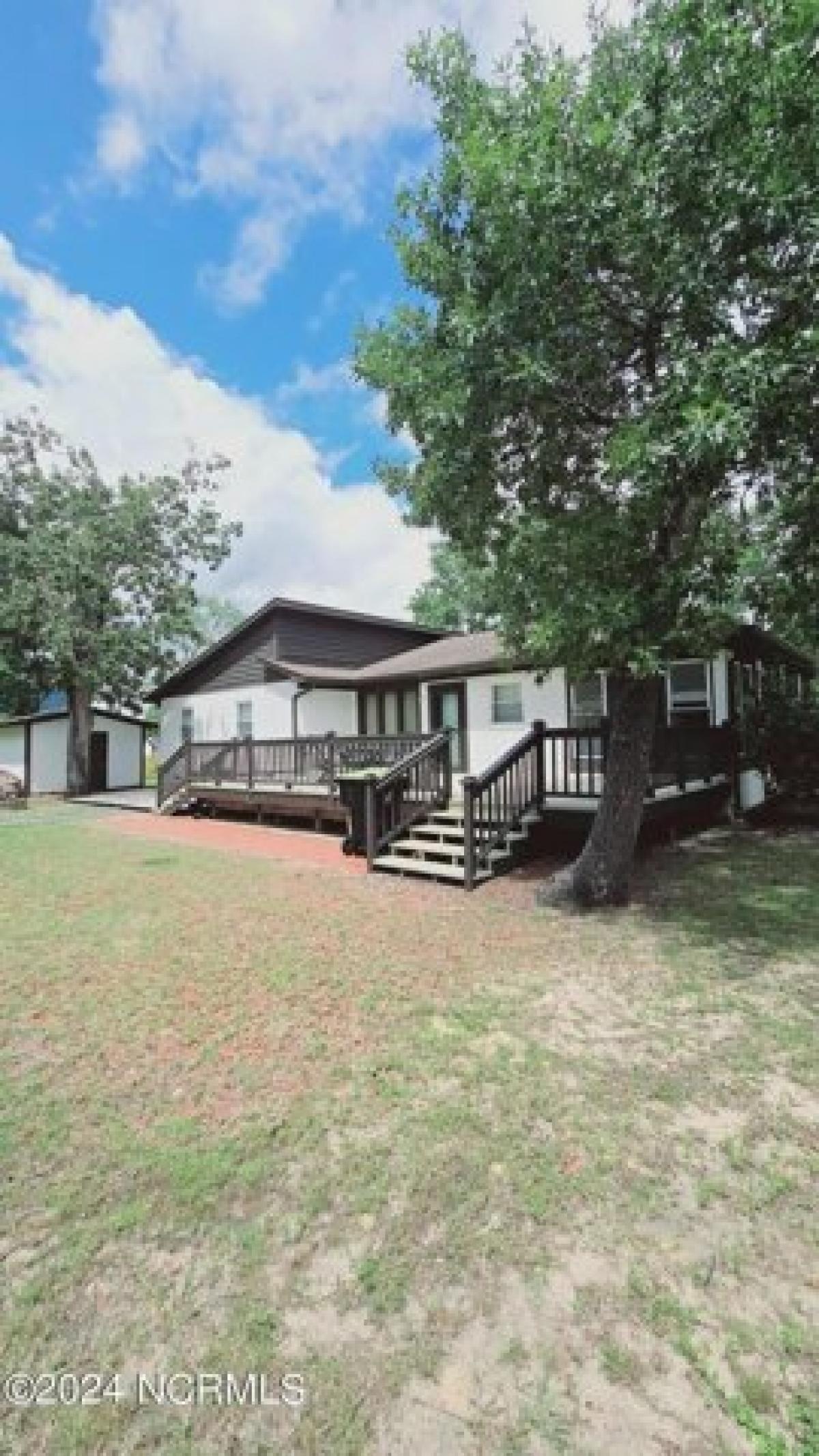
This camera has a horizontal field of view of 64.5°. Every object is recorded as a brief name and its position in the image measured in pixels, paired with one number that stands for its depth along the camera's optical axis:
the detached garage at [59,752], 23.73
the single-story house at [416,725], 8.99
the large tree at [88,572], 21.83
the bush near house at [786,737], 11.73
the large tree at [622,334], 4.98
